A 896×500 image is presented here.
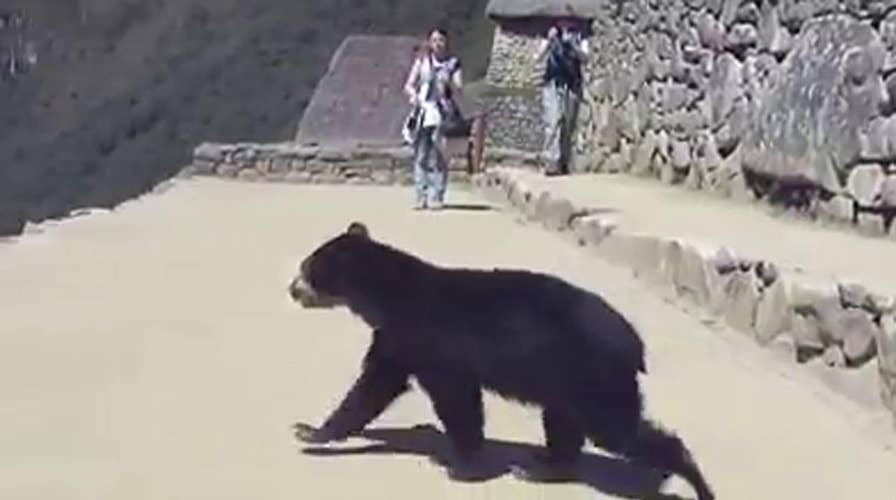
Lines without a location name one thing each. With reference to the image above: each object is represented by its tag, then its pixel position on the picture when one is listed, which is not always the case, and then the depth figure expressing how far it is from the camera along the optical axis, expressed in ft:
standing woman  59.52
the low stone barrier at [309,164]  86.49
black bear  21.07
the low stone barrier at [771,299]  27.48
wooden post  84.04
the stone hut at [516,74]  105.81
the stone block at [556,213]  51.96
